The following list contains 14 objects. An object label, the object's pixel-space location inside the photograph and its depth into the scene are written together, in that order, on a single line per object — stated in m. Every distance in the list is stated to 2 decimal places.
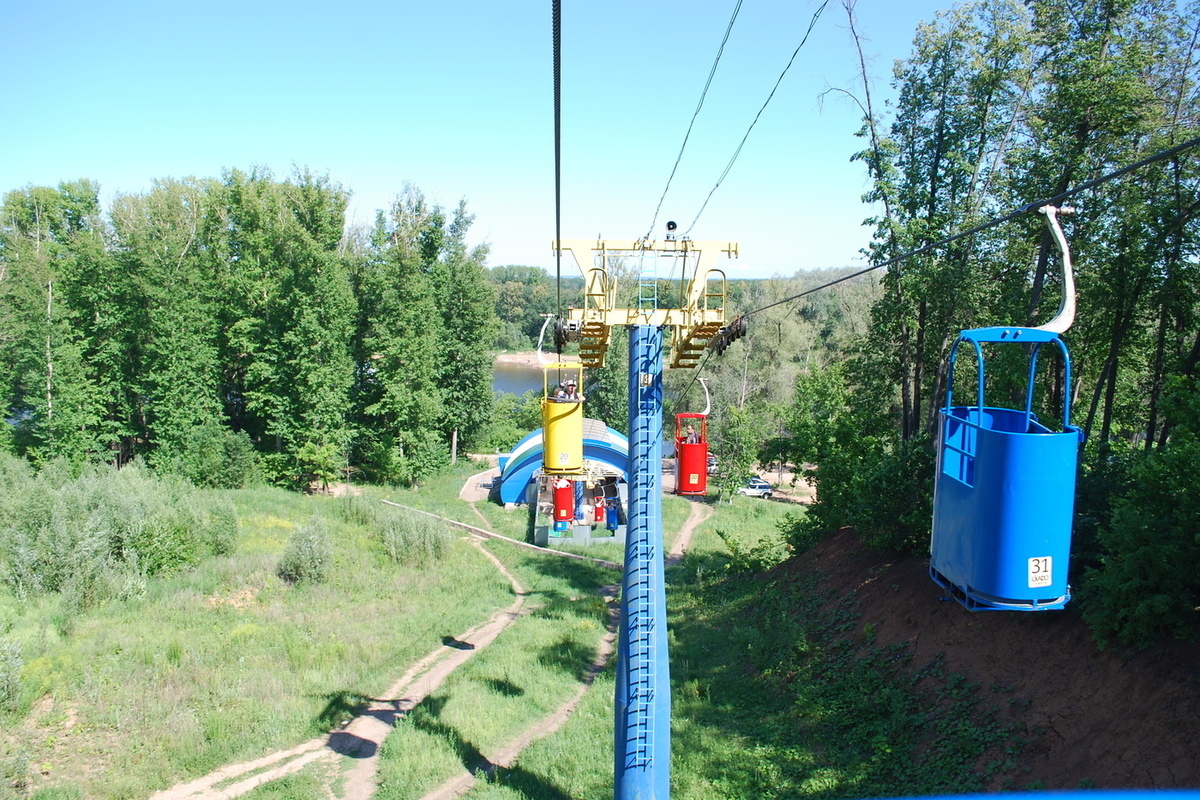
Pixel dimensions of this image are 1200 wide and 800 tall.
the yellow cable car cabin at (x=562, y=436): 17.12
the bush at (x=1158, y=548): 7.63
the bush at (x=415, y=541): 20.91
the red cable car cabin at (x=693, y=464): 16.20
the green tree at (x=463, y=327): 38.16
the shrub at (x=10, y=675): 10.84
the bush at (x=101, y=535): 15.69
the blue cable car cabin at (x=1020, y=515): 5.43
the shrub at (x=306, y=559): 18.30
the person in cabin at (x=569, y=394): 18.06
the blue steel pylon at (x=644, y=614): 8.12
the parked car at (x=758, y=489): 37.50
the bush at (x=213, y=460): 30.00
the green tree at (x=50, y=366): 27.78
